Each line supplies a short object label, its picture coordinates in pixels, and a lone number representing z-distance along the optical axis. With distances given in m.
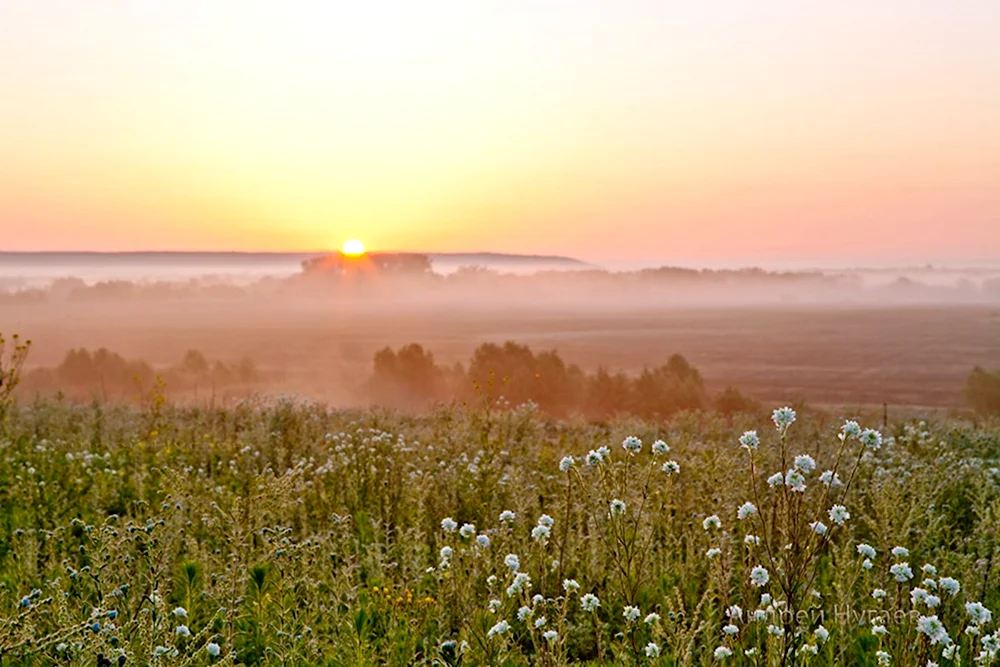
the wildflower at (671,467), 3.99
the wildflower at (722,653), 3.52
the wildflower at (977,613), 3.51
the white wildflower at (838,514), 3.56
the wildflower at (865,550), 4.03
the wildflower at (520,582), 3.91
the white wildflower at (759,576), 3.67
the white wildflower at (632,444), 3.81
